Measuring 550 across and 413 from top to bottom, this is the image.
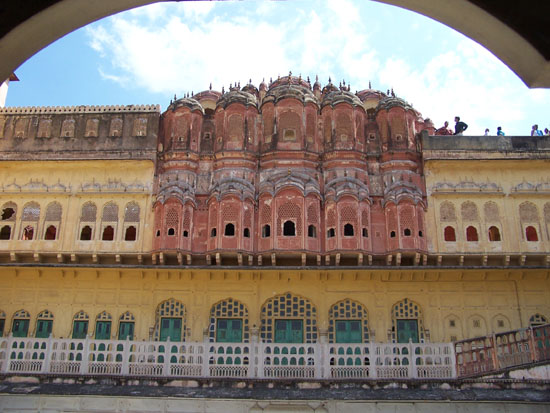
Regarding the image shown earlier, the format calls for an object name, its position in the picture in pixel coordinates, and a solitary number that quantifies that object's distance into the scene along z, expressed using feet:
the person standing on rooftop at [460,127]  66.59
